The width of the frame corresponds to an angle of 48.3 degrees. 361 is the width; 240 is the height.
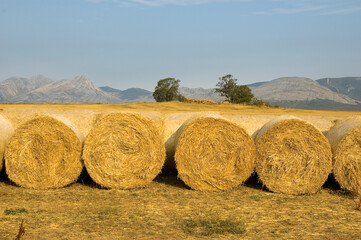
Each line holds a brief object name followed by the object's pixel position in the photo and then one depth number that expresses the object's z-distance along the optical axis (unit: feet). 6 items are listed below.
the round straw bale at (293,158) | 26.27
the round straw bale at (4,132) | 27.58
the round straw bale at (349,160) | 26.53
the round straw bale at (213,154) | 26.30
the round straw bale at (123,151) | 26.21
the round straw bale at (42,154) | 26.20
